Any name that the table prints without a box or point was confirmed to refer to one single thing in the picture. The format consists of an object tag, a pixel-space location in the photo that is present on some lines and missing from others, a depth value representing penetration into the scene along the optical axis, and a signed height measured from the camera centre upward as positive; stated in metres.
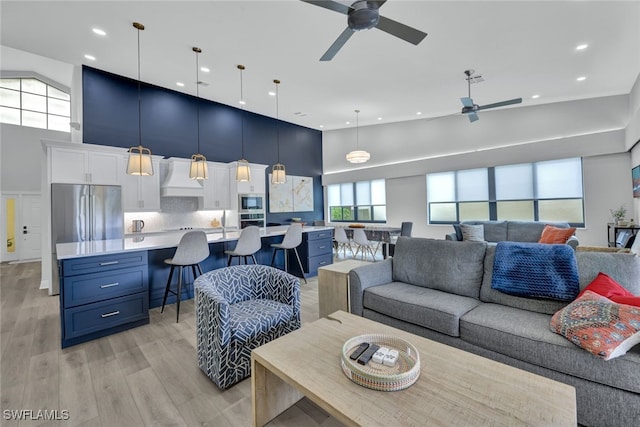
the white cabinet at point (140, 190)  4.80 +0.52
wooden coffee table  1.01 -0.76
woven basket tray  1.17 -0.73
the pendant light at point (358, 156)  6.32 +1.37
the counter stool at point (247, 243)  3.70 -0.38
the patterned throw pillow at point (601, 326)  1.35 -0.63
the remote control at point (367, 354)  1.32 -0.72
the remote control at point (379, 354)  1.33 -0.72
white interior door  7.21 -0.20
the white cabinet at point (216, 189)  5.91 +0.62
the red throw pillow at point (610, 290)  1.56 -0.52
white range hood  5.26 +0.72
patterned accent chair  1.89 -0.77
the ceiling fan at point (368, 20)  2.13 +1.61
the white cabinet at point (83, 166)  4.12 +0.87
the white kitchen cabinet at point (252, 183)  6.23 +0.80
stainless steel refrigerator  4.11 +0.09
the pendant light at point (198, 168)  3.64 +0.67
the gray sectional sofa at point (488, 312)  1.38 -0.75
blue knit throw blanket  1.94 -0.47
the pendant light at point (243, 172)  4.12 +0.68
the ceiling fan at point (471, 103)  4.07 +1.65
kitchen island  2.50 -0.67
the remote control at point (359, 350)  1.37 -0.72
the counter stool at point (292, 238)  4.30 -0.37
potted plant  4.43 -0.09
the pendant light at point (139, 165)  2.99 +0.60
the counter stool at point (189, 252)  3.10 -0.41
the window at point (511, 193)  5.36 +0.40
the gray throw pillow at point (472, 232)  4.89 -0.39
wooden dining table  6.29 -0.47
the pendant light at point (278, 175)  4.51 +0.68
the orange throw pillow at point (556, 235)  3.94 -0.38
